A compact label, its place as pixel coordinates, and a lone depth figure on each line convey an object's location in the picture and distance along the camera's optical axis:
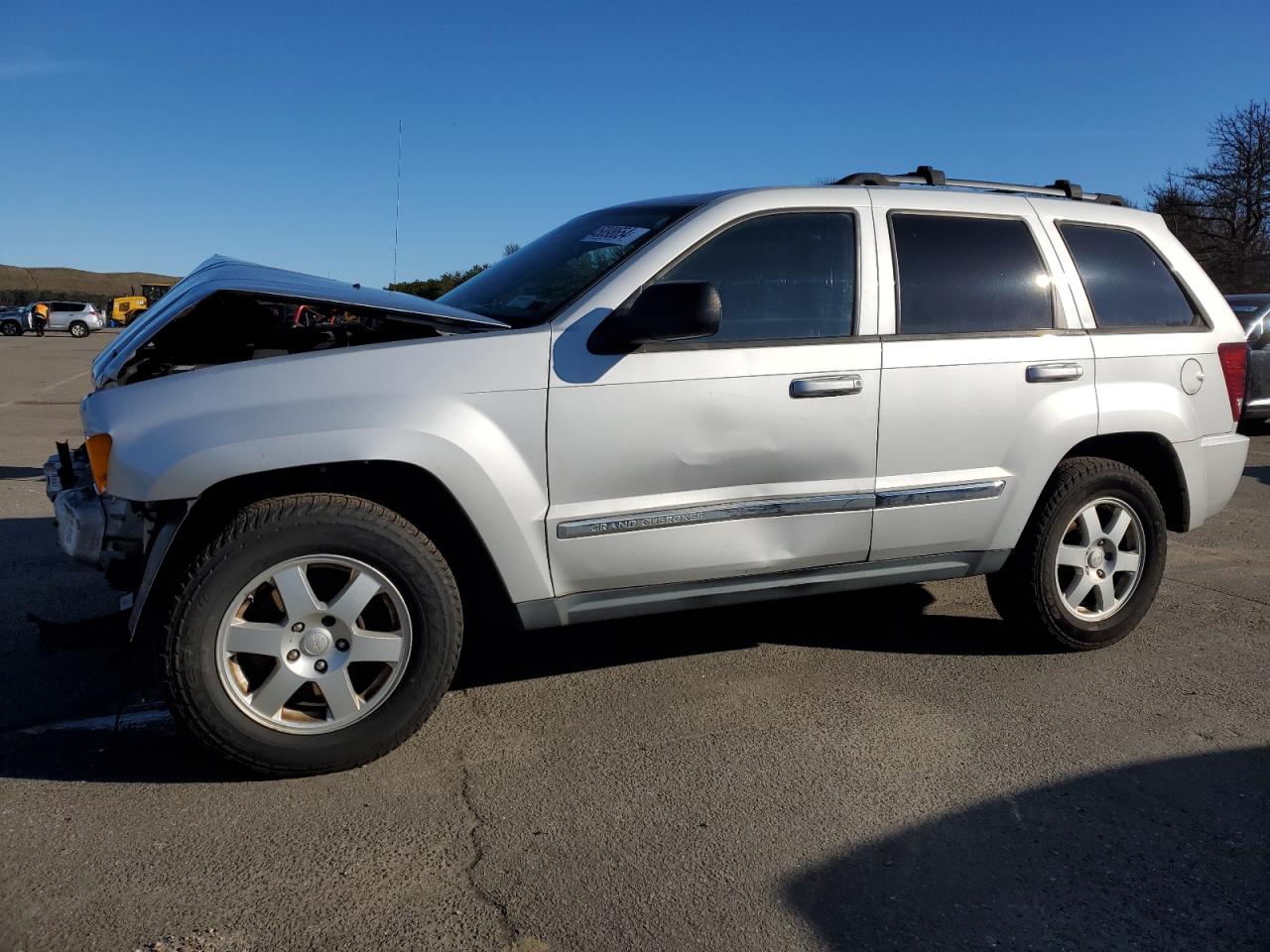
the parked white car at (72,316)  46.75
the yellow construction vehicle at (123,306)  50.88
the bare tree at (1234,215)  33.94
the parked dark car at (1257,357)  11.34
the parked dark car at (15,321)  45.38
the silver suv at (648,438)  3.26
